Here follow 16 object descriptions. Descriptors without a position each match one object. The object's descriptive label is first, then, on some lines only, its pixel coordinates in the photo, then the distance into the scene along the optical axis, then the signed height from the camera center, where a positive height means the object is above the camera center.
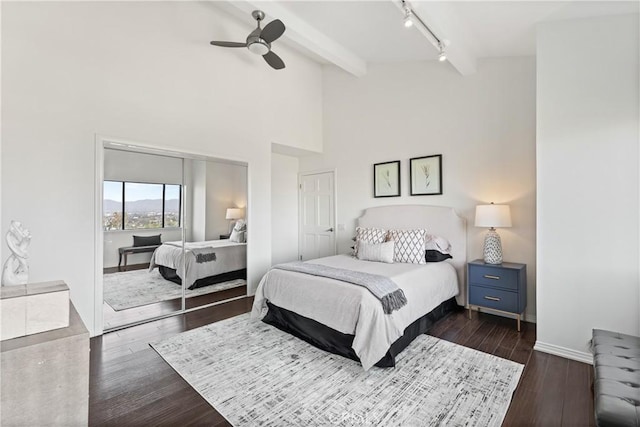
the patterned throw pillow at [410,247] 3.65 -0.42
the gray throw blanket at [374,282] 2.55 -0.63
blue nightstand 3.15 -0.80
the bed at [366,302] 2.44 -0.87
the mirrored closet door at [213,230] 3.96 -0.24
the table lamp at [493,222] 3.33 -0.09
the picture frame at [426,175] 4.15 +0.56
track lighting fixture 2.51 +1.74
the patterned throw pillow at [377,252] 3.74 -0.50
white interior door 5.40 -0.03
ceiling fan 2.96 +1.86
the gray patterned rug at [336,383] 1.90 -1.29
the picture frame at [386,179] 4.55 +0.55
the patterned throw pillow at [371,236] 4.10 -0.32
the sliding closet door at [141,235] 3.29 -0.27
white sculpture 1.74 -0.28
